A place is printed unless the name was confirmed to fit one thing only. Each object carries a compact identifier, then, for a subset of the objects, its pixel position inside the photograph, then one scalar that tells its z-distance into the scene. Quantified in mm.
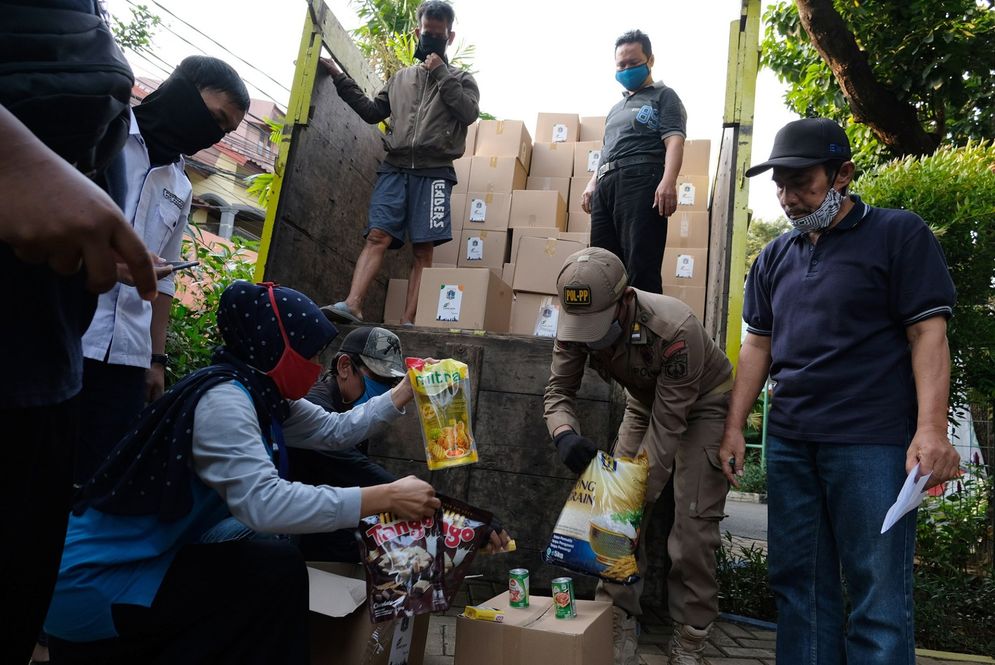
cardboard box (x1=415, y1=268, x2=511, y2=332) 3945
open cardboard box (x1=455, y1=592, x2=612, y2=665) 2012
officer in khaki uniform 2533
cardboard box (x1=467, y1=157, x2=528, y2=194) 4957
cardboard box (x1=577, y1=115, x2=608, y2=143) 5579
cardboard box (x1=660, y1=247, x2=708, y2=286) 4418
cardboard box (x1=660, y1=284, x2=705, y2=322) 4316
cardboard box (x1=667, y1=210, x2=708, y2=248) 4551
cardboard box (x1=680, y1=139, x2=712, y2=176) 4938
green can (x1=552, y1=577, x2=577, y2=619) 2205
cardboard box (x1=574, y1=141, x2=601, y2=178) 5336
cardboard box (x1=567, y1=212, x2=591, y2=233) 5090
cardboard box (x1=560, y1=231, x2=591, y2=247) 4637
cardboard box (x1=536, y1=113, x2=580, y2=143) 5578
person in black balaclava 2139
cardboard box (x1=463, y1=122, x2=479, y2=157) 5363
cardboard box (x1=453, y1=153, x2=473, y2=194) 5059
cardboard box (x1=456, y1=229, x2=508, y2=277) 4750
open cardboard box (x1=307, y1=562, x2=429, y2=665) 1940
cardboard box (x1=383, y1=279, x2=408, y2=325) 4547
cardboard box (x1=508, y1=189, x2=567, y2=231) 4723
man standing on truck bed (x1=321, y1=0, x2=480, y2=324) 4191
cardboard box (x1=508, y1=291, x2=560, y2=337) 4246
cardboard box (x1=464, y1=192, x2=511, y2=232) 4809
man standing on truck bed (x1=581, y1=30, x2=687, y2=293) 3676
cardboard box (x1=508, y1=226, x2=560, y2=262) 4613
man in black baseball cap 1970
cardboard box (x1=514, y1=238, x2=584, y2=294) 4281
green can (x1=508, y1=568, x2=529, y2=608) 2330
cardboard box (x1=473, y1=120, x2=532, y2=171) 5156
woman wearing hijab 1562
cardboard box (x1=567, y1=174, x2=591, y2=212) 5203
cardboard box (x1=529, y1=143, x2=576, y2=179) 5432
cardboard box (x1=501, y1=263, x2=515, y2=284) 4594
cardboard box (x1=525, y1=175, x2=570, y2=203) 5324
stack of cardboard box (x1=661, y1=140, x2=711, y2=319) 4371
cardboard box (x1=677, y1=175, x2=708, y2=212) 4785
